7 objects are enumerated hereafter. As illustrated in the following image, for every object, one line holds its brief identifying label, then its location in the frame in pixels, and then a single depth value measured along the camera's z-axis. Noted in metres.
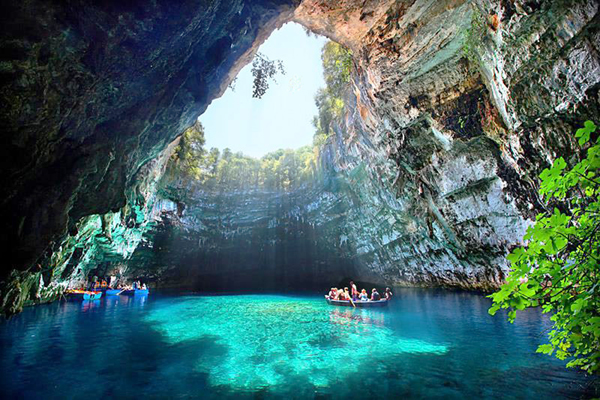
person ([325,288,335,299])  18.58
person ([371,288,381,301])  17.16
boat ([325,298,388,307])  16.27
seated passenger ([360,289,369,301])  16.84
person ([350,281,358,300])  17.61
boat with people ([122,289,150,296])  25.17
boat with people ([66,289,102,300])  20.47
